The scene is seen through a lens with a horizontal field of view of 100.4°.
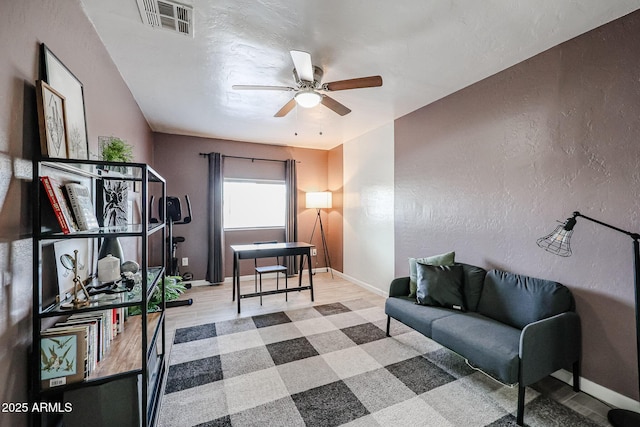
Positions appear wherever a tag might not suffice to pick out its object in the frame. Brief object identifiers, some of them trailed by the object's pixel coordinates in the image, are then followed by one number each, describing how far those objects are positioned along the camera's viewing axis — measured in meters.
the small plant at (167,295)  2.23
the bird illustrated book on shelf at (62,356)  1.19
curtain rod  4.67
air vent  1.69
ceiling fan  2.02
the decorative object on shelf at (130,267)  1.67
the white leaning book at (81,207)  1.33
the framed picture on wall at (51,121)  1.21
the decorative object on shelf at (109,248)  1.81
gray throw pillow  2.46
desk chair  3.65
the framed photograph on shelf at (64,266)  1.38
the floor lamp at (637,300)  1.59
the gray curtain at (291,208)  5.18
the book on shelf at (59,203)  1.20
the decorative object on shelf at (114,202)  1.93
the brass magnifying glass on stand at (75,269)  1.27
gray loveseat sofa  1.68
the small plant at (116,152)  1.91
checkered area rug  1.68
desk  3.39
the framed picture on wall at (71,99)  1.32
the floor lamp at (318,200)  5.19
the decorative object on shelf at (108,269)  1.54
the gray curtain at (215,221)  4.62
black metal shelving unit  1.17
